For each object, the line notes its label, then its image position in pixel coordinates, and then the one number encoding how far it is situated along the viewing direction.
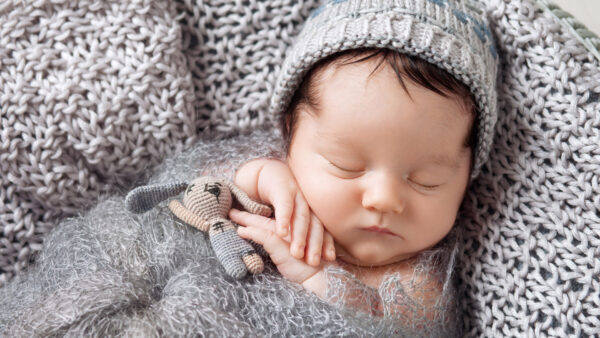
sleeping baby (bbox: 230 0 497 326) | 0.49
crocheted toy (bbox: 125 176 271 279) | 0.50
